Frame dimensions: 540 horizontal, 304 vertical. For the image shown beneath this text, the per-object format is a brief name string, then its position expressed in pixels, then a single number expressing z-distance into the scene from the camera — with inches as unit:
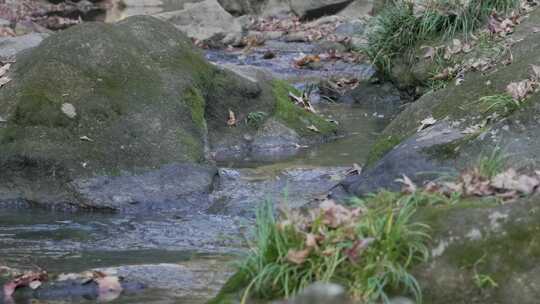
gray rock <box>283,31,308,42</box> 1652.3
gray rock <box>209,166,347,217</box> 630.5
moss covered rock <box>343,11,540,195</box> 504.1
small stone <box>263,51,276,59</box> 1432.1
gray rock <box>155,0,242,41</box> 1583.4
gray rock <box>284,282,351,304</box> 166.6
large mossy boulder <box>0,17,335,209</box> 639.8
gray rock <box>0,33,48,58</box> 970.1
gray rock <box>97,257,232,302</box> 433.7
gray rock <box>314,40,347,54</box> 1443.2
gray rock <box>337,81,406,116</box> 1026.7
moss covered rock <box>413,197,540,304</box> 298.5
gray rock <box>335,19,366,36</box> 1556.3
